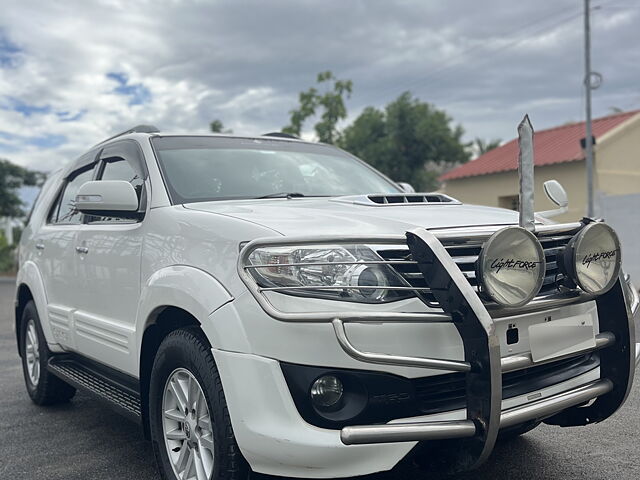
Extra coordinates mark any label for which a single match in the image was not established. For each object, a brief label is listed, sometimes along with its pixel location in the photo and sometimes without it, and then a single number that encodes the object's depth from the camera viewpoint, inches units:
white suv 93.7
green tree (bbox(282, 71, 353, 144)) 936.3
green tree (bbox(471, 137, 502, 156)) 1705.3
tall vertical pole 716.9
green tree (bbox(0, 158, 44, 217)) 1217.4
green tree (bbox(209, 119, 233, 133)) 1056.7
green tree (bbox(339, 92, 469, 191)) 1203.9
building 839.7
